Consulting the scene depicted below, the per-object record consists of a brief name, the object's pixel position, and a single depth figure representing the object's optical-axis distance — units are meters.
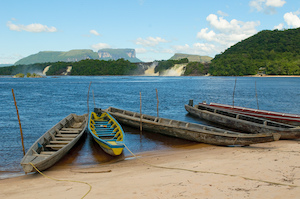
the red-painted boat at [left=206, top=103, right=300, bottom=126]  17.53
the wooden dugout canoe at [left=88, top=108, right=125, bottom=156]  12.42
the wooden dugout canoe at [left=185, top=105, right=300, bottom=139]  14.46
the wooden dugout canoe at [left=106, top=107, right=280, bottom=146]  12.90
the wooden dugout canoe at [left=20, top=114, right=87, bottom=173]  10.00
